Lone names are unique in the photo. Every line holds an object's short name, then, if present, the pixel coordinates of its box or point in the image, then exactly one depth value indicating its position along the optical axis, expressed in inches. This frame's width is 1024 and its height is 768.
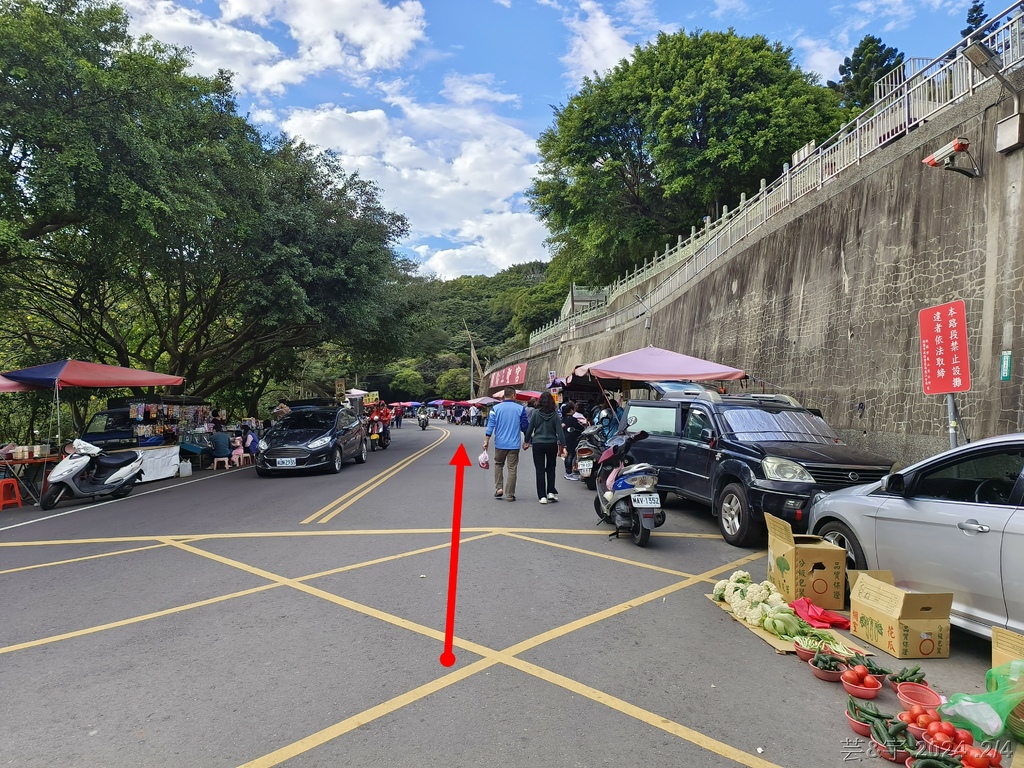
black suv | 278.5
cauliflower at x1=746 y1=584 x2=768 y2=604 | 195.7
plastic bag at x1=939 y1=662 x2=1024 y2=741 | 115.6
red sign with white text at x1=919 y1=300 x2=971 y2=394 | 306.0
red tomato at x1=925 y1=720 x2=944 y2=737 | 118.2
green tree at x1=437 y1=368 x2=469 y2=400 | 3223.4
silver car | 159.3
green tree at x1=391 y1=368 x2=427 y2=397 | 3176.7
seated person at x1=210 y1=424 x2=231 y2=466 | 721.0
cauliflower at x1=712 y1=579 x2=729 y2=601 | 211.6
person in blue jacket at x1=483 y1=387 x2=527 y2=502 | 406.9
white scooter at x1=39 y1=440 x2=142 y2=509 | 438.9
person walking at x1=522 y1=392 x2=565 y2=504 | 402.3
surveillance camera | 384.2
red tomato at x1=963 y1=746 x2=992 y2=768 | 110.7
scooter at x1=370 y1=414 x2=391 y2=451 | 977.5
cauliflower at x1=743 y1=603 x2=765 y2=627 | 188.2
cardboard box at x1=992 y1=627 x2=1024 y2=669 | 136.1
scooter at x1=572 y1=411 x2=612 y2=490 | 397.4
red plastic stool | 463.8
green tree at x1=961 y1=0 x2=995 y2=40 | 1433.3
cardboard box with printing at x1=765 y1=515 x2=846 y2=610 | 201.5
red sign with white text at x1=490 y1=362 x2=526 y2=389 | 2295.8
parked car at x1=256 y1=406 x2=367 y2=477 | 583.2
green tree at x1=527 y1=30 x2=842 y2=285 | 1208.2
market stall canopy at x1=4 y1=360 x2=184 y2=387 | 510.6
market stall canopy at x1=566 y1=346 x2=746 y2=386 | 567.5
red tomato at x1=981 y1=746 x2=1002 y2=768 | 112.0
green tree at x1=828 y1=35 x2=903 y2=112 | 1594.5
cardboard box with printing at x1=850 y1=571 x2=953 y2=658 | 165.9
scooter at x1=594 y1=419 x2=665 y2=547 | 287.0
